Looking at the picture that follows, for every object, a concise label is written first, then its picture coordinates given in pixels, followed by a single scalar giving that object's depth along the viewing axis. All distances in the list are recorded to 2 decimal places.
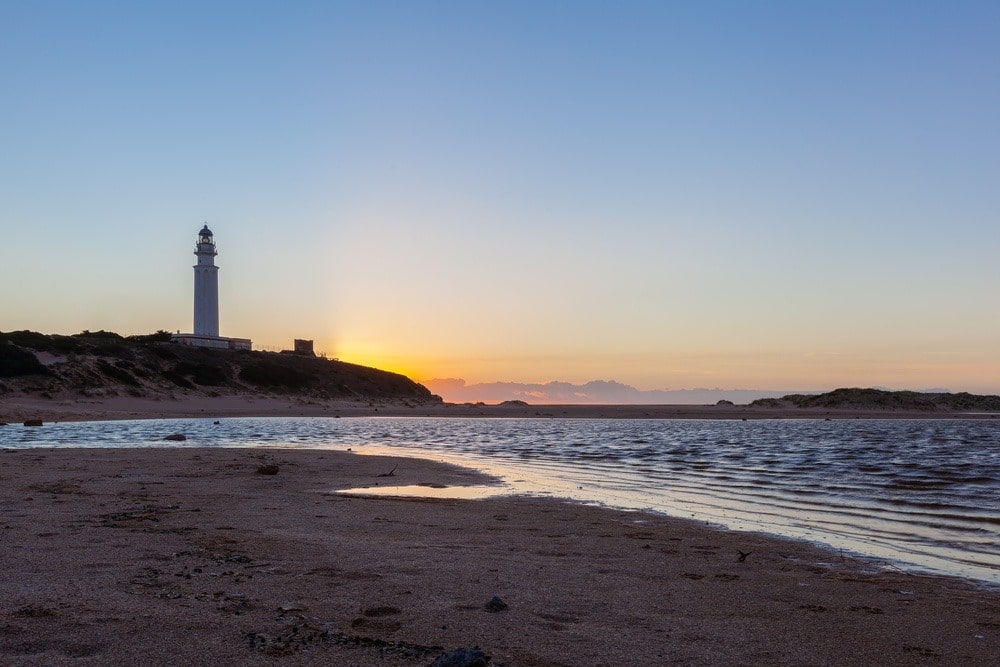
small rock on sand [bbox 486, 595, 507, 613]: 4.87
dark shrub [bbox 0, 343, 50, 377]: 43.22
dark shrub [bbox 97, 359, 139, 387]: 48.31
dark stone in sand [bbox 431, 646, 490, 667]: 3.64
